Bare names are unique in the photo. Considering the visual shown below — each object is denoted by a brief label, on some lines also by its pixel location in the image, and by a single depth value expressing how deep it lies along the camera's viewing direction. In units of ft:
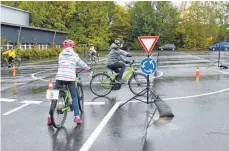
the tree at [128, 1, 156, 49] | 230.68
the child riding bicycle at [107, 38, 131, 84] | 31.76
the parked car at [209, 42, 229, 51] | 191.62
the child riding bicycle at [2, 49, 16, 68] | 70.95
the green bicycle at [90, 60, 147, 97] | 32.53
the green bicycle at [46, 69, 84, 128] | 20.04
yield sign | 27.94
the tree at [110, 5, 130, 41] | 232.12
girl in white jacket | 20.99
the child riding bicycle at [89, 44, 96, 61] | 84.91
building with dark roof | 108.52
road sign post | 27.45
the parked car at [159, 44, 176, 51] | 211.90
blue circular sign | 27.40
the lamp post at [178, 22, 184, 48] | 232.12
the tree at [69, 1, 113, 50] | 183.32
